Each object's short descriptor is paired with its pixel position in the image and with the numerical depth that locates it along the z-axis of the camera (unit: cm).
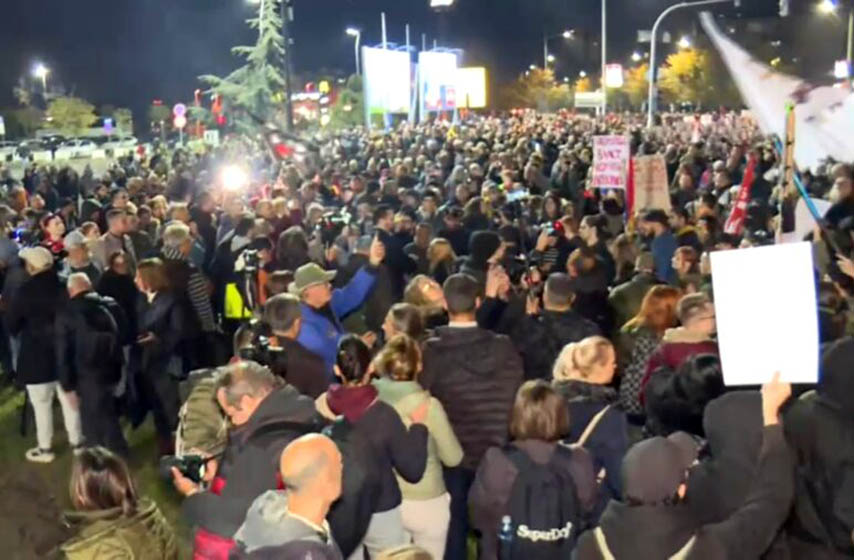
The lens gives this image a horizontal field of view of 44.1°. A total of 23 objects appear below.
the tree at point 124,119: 6022
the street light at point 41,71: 7325
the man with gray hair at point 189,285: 825
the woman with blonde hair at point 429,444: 533
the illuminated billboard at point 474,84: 5847
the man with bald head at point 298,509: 354
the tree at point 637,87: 8169
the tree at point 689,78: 6412
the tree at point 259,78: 3544
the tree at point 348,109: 5062
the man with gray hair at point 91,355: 782
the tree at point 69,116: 5716
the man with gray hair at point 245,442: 432
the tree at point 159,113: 6362
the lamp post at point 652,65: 2474
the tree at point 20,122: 5831
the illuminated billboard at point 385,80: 3819
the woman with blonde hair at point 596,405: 516
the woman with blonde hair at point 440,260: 963
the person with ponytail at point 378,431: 504
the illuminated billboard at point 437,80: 4938
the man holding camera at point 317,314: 697
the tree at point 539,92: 8500
